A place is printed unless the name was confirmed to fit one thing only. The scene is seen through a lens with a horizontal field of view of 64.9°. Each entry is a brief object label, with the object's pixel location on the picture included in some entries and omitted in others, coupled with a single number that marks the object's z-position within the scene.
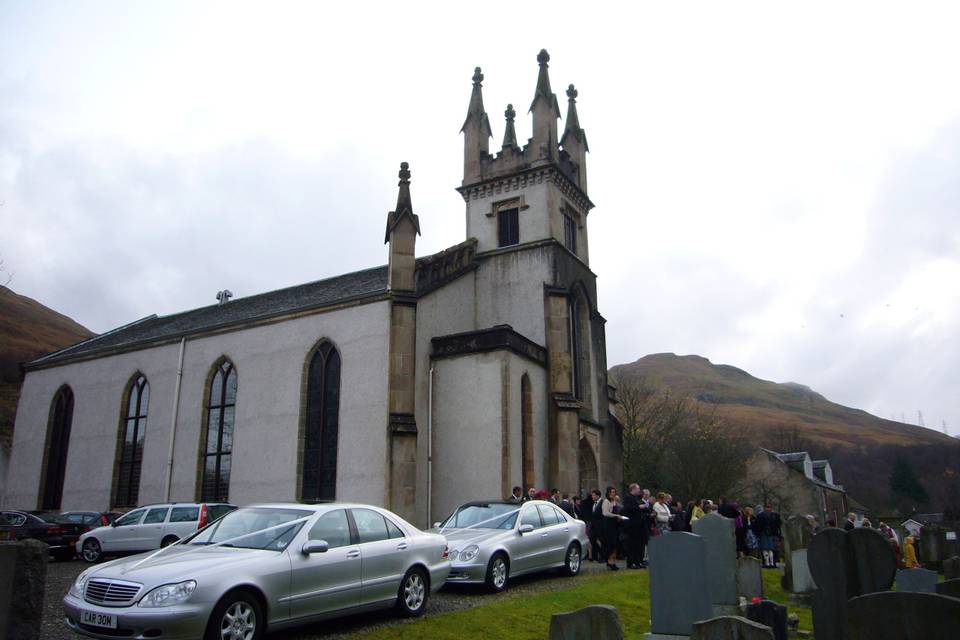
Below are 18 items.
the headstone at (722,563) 11.48
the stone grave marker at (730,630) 5.20
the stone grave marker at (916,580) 9.98
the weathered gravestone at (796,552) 15.36
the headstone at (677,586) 8.88
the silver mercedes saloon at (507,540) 13.60
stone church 24.34
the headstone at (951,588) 6.76
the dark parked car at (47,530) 20.47
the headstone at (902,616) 4.17
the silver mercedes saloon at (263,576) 8.12
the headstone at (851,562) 7.95
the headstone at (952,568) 11.85
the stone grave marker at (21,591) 6.08
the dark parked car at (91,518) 22.23
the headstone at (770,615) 8.60
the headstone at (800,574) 15.28
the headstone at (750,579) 13.57
